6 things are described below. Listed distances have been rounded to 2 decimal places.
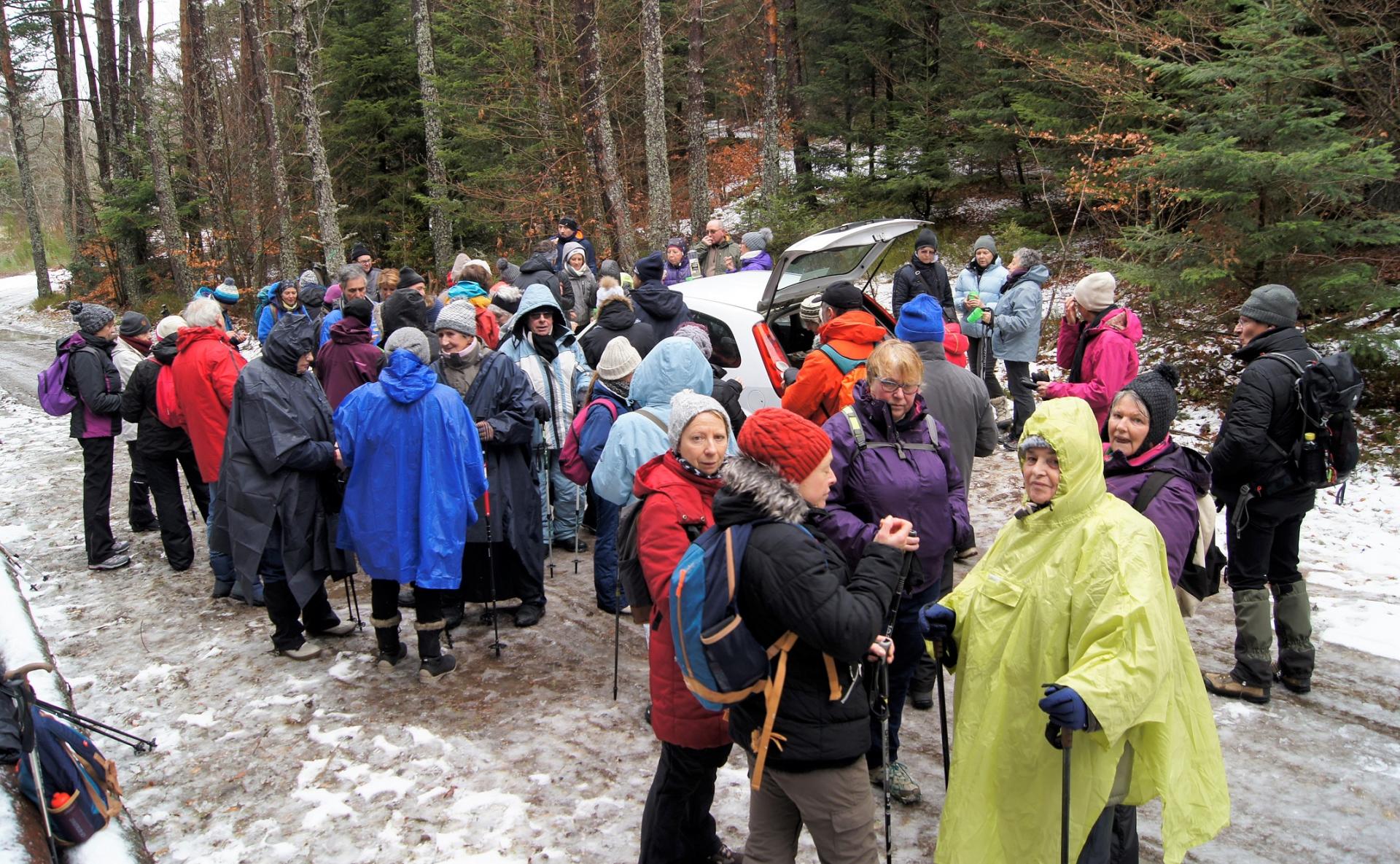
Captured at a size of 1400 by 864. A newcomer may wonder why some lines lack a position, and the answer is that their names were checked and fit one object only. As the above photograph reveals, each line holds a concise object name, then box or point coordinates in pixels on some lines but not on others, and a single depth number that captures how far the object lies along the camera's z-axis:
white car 7.27
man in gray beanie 4.59
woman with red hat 2.56
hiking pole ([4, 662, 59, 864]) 3.41
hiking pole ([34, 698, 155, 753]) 4.29
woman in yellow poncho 2.67
